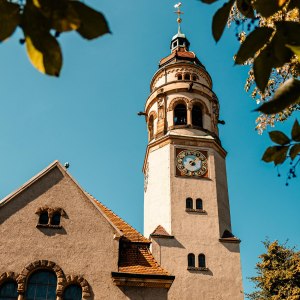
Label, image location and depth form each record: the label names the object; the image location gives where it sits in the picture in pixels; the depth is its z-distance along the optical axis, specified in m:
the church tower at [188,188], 21.84
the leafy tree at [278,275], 27.27
